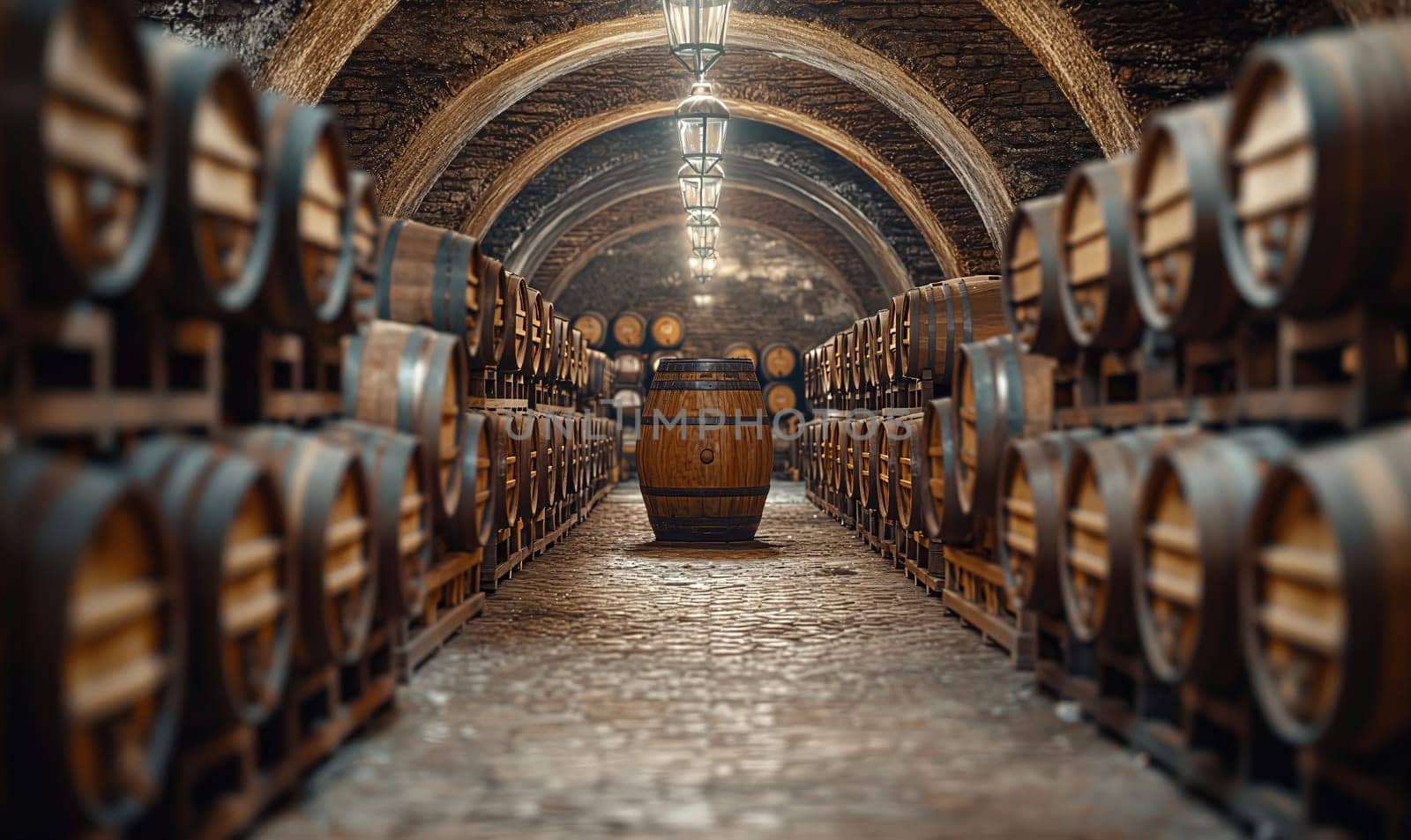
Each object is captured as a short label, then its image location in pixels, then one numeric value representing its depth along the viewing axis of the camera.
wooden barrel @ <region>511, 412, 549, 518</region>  6.71
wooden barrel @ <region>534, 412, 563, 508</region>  7.27
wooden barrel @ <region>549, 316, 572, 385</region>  8.98
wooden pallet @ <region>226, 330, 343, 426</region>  3.02
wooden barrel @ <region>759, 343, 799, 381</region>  20.91
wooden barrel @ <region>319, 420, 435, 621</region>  3.46
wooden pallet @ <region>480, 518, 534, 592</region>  6.18
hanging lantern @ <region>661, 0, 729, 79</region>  6.46
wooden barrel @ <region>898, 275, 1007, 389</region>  6.70
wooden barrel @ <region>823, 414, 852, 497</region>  8.91
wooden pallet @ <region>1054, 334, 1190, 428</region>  3.32
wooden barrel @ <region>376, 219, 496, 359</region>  5.29
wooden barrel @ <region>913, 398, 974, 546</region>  4.89
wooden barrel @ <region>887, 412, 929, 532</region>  5.64
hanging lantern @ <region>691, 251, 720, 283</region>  15.12
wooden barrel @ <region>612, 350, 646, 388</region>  20.47
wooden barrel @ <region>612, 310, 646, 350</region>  20.91
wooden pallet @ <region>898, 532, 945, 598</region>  6.11
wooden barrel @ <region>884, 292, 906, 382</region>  7.07
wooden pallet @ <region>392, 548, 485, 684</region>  4.04
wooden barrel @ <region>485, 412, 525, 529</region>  5.74
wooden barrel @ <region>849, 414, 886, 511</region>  7.24
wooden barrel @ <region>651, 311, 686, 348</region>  21.00
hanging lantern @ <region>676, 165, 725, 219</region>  10.02
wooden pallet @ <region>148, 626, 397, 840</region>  2.29
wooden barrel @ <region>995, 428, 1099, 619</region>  3.60
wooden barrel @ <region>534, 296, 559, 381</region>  7.91
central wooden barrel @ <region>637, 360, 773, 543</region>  8.04
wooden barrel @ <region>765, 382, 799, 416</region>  20.47
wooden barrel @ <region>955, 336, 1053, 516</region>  4.45
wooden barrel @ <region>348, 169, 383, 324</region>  3.55
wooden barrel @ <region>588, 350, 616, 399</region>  14.05
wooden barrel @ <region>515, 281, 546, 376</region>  7.34
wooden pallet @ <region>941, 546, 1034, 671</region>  4.25
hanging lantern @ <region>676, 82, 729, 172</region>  8.19
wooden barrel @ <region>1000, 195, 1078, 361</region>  3.81
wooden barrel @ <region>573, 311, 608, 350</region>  20.72
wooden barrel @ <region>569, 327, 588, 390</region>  10.53
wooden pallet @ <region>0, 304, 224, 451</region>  1.97
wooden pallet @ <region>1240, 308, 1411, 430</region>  2.31
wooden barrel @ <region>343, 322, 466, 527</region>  4.15
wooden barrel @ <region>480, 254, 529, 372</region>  5.93
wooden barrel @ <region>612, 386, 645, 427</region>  19.97
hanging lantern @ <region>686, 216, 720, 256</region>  12.15
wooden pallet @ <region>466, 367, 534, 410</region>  6.18
